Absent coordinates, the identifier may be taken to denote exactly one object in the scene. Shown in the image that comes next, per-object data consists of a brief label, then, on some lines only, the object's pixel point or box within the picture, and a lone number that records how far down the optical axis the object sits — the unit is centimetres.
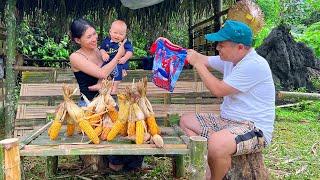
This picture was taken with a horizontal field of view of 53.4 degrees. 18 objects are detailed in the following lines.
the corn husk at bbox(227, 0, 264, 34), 400
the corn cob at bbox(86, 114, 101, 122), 226
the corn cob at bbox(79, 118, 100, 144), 217
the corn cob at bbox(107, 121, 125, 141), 224
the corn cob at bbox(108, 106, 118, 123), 233
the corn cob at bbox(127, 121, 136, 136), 223
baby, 293
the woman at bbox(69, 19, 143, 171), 265
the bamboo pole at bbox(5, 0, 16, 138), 388
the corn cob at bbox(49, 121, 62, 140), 226
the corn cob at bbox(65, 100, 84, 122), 220
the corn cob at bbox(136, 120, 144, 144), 214
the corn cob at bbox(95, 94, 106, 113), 230
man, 229
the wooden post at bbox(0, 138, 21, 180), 189
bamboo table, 203
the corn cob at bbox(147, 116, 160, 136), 223
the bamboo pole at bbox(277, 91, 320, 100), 485
